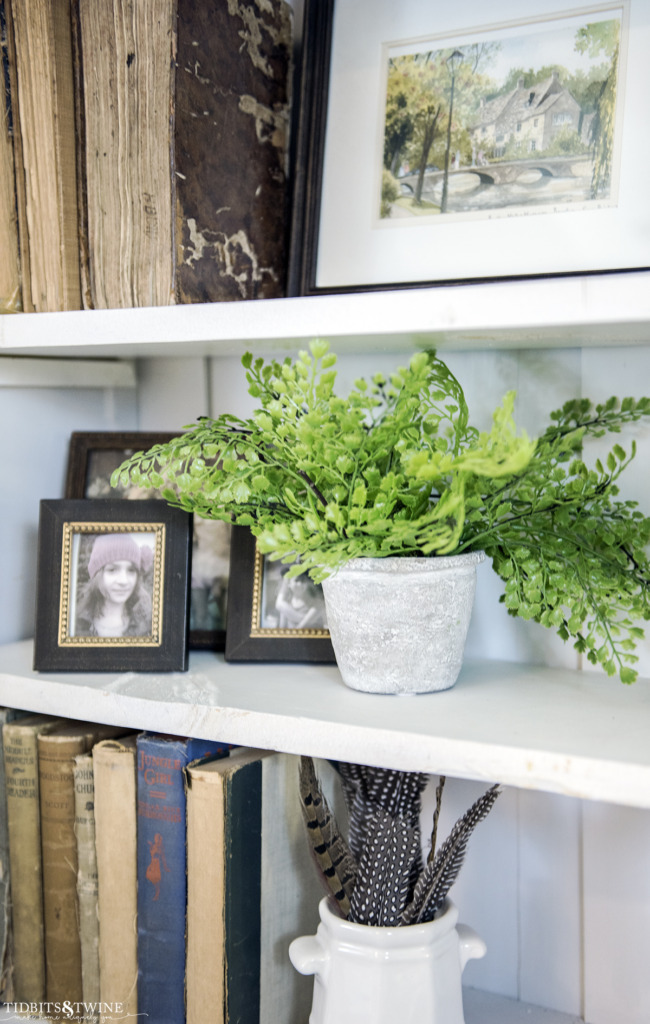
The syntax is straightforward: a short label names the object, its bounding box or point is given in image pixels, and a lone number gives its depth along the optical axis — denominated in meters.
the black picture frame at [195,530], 0.96
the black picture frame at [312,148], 0.85
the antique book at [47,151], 0.85
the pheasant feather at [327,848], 0.78
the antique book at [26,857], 0.87
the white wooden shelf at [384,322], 0.63
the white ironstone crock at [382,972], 0.72
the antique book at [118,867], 0.81
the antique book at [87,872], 0.85
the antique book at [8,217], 0.88
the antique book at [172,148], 0.81
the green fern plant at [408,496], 0.66
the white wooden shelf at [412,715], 0.61
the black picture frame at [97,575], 0.86
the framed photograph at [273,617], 0.87
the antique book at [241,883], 0.76
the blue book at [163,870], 0.78
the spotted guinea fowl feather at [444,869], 0.74
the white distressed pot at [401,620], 0.70
